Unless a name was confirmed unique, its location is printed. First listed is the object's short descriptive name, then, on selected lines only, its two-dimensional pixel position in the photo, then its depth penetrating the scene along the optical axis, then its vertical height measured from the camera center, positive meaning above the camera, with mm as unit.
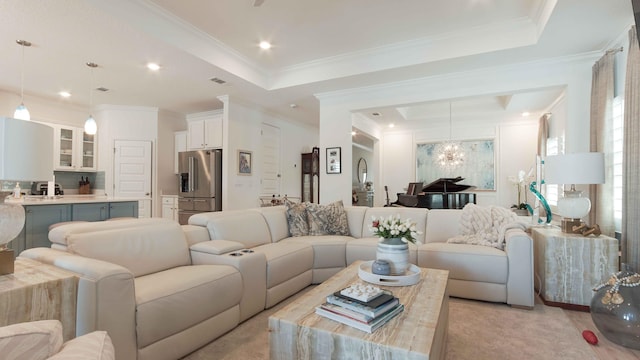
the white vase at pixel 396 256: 2143 -502
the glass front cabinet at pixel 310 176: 7422 +143
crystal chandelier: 7306 +650
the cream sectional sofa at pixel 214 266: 1623 -650
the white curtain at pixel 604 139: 3092 +465
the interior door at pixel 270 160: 6270 +441
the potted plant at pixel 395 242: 2145 -415
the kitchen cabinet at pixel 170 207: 5984 -503
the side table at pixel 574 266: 2623 -706
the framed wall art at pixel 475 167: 7195 +374
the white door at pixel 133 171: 6012 +191
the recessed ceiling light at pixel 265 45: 3829 +1702
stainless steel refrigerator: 5336 -29
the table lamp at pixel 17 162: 1284 +79
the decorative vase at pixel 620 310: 2014 -829
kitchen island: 3379 -397
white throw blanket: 3043 -425
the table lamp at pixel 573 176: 2682 +68
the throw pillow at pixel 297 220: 3781 -463
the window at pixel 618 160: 2990 +234
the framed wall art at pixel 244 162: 5531 +345
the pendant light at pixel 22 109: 3316 +835
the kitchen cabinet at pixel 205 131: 5586 +921
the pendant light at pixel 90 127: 4304 +739
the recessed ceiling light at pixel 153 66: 3881 +1444
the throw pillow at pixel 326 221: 3818 -477
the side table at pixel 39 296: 1215 -479
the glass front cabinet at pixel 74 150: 5602 +570
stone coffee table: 1260 -650
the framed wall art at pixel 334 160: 5082 +359
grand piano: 5344 -242
